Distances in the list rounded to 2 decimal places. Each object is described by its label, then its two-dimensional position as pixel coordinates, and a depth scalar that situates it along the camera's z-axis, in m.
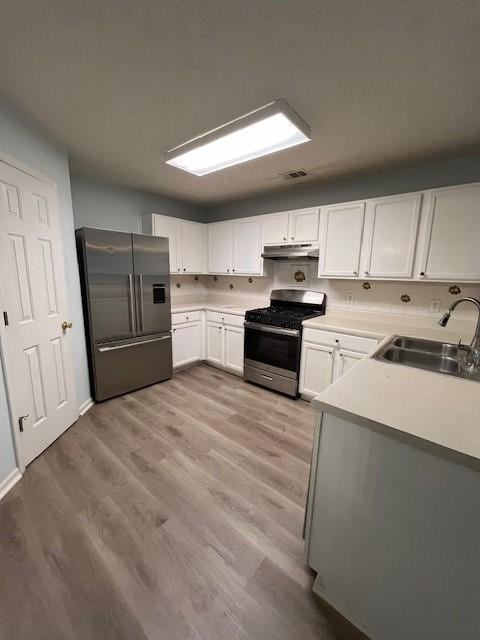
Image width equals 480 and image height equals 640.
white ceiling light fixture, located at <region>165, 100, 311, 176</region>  1.60
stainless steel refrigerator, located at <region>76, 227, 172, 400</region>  2.60
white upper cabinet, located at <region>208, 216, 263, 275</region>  3.43
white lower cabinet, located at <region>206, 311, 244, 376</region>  3.47
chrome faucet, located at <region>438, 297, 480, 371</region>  1.50
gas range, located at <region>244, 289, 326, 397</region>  2.89
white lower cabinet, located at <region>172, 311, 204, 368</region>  3.55
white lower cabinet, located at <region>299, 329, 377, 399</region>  2.47
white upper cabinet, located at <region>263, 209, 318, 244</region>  2.94
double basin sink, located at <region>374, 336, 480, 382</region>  1.70
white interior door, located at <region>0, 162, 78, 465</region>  1.73
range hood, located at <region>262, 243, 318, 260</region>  2.92
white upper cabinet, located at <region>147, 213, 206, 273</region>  3.43
